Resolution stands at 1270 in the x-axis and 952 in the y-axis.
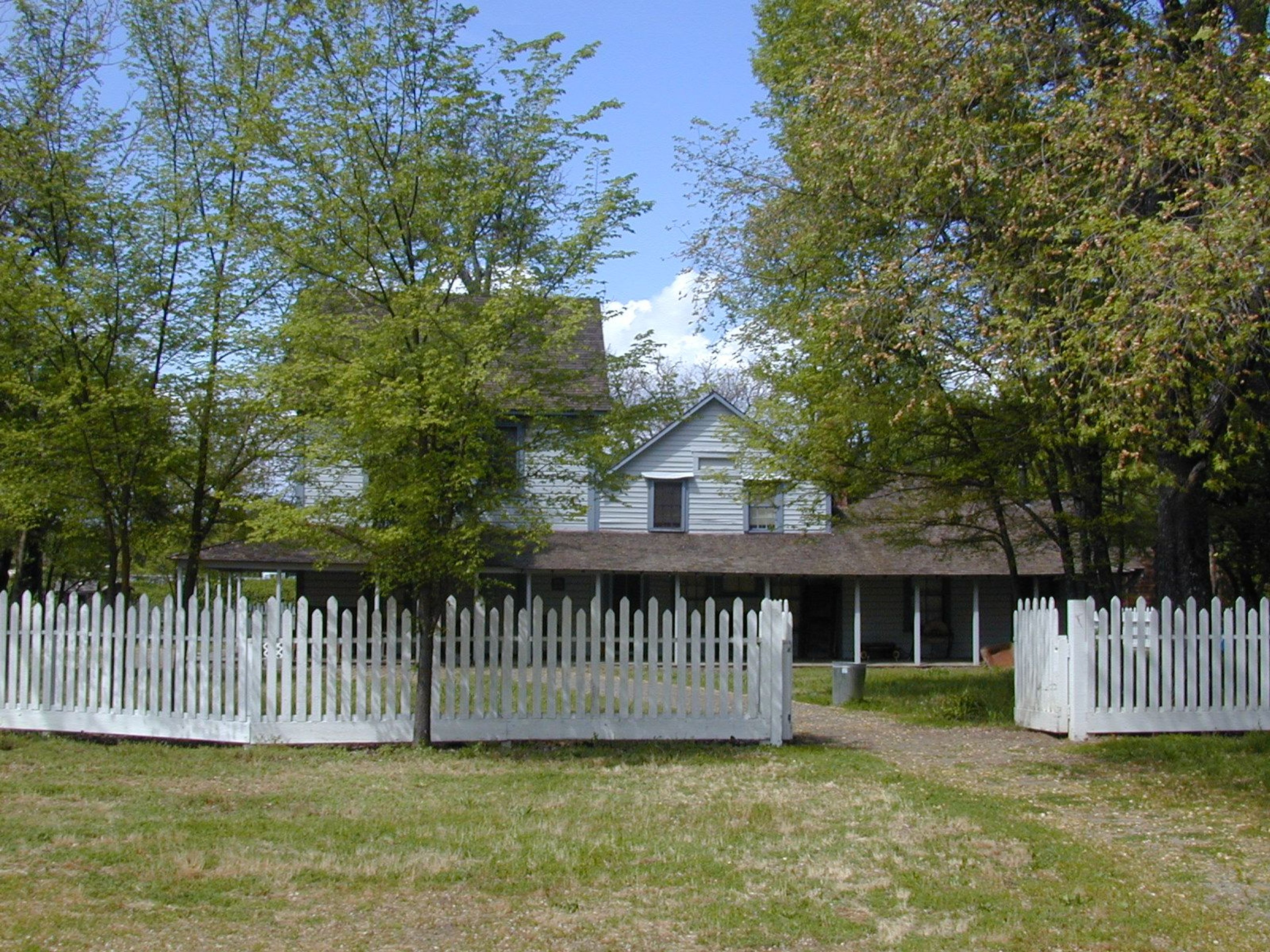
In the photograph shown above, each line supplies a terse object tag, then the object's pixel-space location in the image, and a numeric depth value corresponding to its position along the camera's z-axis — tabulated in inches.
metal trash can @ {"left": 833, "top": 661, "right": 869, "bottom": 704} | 721.6
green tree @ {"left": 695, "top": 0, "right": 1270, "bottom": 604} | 411.5
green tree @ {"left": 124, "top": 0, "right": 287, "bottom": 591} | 560.1
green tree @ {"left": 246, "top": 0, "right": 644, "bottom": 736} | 454.0
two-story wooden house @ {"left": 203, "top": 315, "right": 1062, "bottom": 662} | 1107.9
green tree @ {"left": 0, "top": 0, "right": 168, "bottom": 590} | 529.3
